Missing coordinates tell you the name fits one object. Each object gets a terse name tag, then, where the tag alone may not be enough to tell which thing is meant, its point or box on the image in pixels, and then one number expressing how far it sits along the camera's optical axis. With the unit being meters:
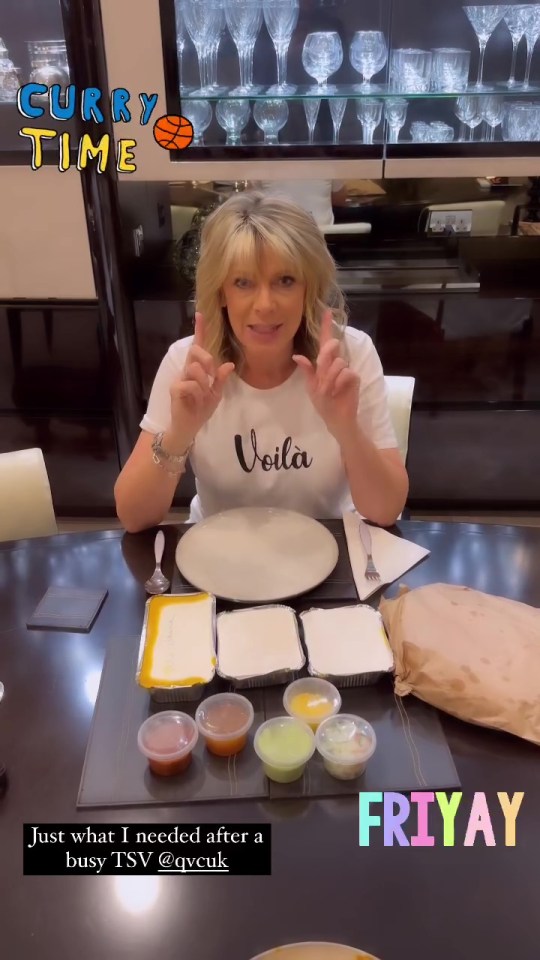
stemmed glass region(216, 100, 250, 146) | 2.44
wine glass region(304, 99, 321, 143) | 2.45
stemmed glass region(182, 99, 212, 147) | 2.40
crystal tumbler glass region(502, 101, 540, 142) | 2.40
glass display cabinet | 2.37
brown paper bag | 0.94
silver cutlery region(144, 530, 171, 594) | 1.22
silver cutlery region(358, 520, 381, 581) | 1.24
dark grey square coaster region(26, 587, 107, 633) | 1.15
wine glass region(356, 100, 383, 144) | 2.43
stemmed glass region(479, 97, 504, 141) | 2.44
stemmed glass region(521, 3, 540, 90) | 2.34
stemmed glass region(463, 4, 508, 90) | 2.36
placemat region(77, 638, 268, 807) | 0.88
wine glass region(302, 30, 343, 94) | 2.38
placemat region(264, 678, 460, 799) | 0.88
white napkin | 1.23
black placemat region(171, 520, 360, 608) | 1.21
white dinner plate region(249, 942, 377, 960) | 0.71
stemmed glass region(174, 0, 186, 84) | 2.27
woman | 1.39
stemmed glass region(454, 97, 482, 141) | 2.44
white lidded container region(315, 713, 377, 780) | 0.88
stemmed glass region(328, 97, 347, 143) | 2.43
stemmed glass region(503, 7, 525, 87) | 2.36
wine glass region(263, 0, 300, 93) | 2.36
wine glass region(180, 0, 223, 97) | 2.30
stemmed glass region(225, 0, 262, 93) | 2.35
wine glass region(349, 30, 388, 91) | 2.36
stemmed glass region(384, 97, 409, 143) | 2.42
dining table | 0.73
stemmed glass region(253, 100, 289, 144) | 2.44
